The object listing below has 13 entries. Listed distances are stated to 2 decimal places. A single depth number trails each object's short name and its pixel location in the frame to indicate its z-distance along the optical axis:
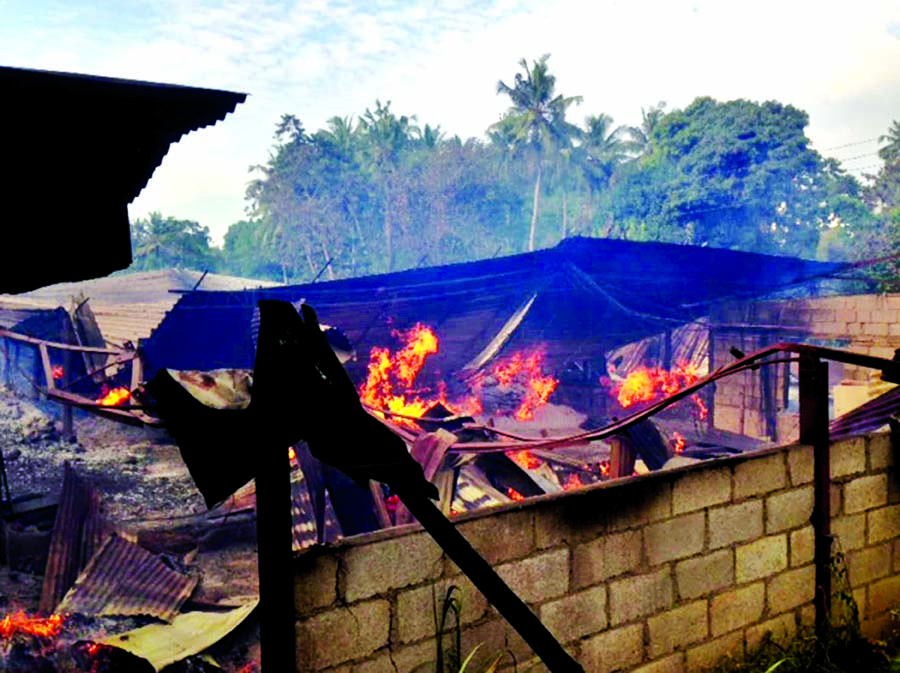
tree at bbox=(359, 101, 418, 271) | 47.12
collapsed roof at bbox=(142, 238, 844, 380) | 12.75
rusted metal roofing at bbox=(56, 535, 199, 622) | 6.24
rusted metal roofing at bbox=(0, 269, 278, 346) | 14.51
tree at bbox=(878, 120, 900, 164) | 39.81
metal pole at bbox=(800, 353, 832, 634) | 4.27
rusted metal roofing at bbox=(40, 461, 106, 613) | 6.53
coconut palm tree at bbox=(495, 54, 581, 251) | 48.84
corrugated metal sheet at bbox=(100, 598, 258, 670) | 5.53
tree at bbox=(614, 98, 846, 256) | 36.38
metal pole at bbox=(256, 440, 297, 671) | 1.73
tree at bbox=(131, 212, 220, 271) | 39.62
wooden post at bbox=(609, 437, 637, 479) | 7.12
